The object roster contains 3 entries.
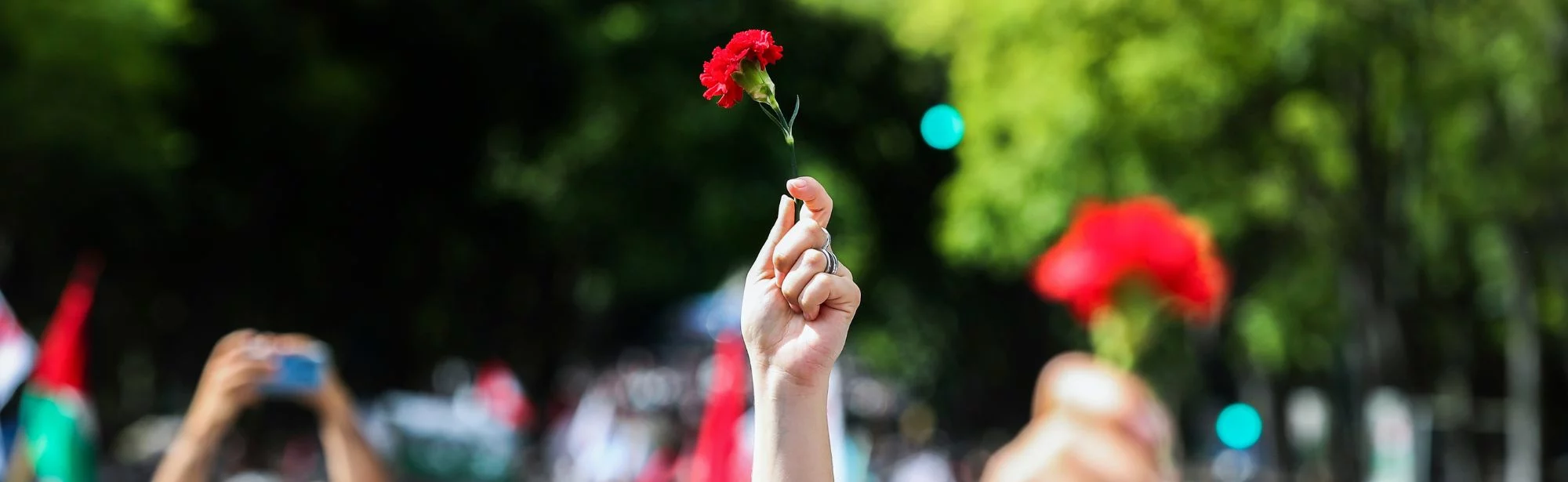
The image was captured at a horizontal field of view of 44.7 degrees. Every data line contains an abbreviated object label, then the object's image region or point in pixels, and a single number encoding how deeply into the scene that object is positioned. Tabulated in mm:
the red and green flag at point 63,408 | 6664
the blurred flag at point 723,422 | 9148
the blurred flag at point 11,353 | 7977
